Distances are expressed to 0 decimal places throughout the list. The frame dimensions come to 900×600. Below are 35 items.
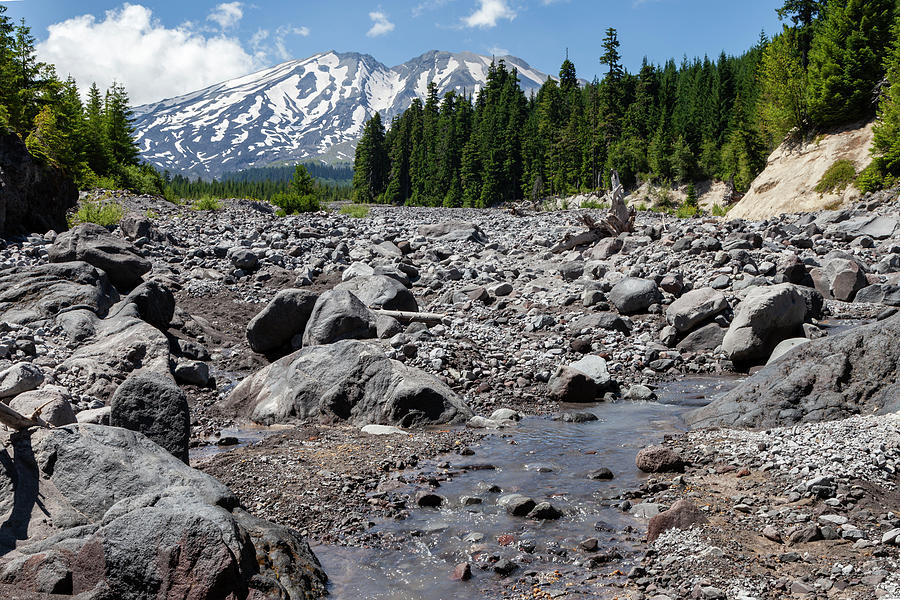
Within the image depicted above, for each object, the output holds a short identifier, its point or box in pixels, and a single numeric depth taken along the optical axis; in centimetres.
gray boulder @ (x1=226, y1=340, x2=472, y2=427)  1005
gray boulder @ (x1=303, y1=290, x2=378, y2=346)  1399
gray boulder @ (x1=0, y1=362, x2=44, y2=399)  772
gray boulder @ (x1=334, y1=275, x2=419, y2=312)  1664
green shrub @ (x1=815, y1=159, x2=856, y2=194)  3092
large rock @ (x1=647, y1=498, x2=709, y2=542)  593
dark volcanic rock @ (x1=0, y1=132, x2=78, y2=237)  2003
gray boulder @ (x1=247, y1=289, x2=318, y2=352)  1481
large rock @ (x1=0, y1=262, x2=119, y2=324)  1345
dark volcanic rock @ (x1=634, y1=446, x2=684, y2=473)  759
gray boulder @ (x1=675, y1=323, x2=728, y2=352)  1373
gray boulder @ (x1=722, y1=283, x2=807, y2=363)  1255
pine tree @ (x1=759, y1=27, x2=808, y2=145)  3878
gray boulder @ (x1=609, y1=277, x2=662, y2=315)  1609
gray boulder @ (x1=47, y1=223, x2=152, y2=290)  1700
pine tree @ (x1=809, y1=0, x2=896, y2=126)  3484
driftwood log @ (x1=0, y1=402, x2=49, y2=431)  539
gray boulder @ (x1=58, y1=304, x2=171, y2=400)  1077
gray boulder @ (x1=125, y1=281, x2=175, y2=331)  1442
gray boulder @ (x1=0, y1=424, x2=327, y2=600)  438
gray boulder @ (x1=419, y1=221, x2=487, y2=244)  2852
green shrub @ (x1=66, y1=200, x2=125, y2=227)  2428
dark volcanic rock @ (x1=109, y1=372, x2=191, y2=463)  782
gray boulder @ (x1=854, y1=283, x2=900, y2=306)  1575
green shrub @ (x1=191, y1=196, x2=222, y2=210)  3669
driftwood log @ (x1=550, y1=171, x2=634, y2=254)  2450
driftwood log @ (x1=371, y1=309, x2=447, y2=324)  1574
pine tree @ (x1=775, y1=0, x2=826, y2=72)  5066
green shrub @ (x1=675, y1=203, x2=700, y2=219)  5125
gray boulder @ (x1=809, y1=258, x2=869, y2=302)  1619
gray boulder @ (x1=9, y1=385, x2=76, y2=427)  686
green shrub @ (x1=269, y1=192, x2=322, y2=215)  4109
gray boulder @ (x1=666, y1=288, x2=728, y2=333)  1414
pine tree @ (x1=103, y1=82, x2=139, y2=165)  4797
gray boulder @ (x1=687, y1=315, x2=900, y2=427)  809
